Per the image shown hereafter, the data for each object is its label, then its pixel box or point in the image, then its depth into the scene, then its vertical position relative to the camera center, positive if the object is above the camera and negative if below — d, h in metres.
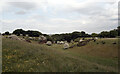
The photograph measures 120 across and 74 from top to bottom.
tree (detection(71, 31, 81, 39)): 90.94 +0.92
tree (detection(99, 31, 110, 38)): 68.26 +1.19
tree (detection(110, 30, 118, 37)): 61.63 +1.64
